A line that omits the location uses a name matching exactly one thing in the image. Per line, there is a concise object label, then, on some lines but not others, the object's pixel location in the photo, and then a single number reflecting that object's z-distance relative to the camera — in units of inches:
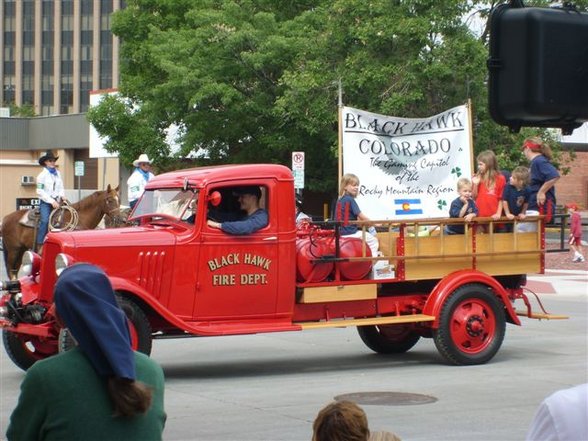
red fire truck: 467.8
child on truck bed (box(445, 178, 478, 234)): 543.5
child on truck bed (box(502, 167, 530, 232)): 546.6
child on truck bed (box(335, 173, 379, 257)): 540.1
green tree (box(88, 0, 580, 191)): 1158.3
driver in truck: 480.1
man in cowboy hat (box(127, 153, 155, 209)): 768.3
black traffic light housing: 168.4
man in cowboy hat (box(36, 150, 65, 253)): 775.1
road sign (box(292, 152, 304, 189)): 1182.9
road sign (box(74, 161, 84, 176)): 1994.1
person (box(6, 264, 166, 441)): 151.8
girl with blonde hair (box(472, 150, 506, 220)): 557.6
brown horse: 775.7
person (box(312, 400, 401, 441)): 171.3
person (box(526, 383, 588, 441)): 129.2
